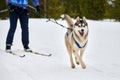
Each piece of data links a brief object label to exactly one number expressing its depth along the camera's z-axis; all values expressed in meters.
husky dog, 8.55
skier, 10.39
